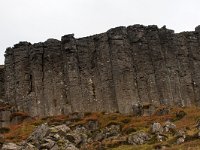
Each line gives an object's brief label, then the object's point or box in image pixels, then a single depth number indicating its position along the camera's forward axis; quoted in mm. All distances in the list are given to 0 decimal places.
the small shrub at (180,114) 54928
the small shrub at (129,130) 50720
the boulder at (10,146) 43393
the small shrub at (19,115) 62813
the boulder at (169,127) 46513
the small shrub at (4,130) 59746
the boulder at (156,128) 46046
